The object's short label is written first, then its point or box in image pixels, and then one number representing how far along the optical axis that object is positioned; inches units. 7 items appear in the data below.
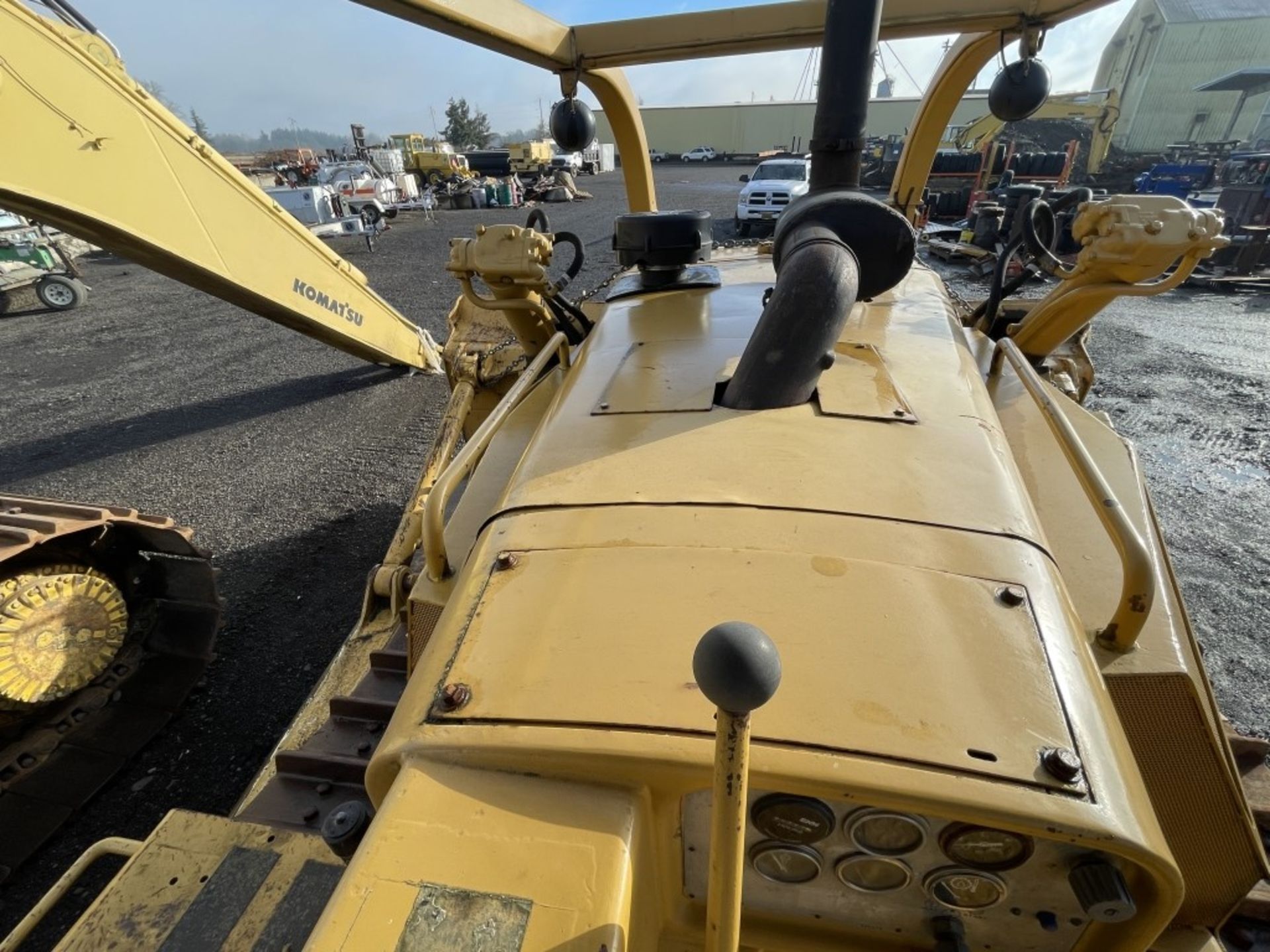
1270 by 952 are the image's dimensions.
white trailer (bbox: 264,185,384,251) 765.9
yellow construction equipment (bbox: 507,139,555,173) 1422.2
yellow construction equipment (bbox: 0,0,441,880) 116.5
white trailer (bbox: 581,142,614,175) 1740.9
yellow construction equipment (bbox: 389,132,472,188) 1243.8
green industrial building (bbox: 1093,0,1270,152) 1517.0
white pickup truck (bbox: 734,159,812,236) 647.8
